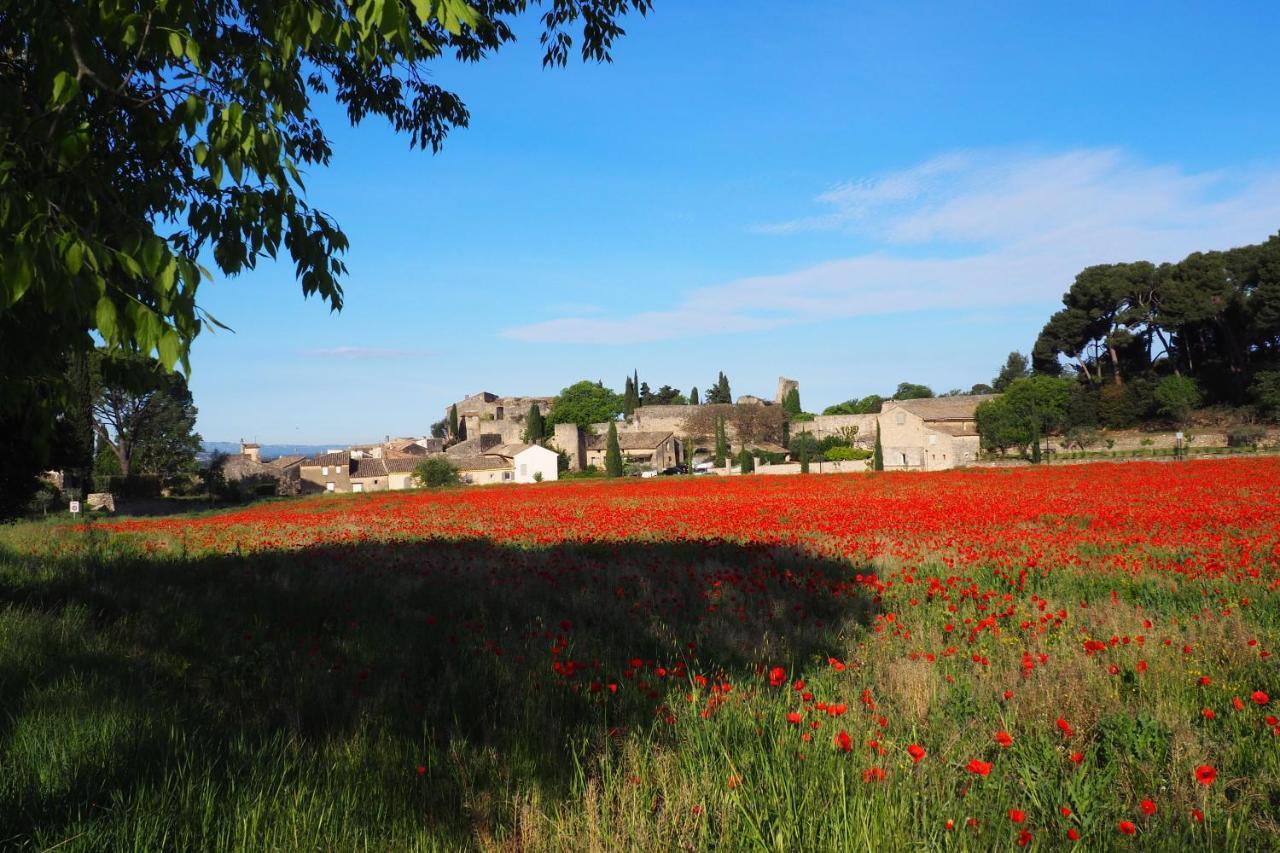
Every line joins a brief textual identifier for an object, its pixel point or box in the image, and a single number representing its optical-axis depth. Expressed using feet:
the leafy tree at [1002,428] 209.97
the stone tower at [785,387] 377.50
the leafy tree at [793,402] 366.02
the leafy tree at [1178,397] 189.71
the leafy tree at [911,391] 488.02
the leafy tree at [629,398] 380.78
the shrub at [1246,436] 162.09
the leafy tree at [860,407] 389.60
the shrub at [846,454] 230.40
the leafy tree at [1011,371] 383.04
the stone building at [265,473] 212.07
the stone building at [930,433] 217.56
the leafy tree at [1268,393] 170.91
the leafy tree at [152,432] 199.52
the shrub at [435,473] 186.39
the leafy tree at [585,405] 358.84
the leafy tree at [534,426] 295.28
